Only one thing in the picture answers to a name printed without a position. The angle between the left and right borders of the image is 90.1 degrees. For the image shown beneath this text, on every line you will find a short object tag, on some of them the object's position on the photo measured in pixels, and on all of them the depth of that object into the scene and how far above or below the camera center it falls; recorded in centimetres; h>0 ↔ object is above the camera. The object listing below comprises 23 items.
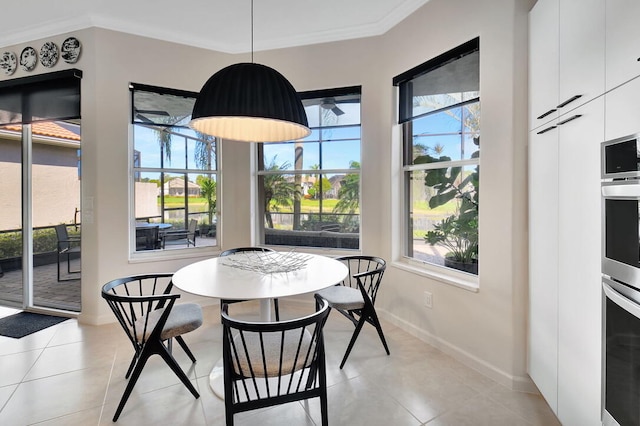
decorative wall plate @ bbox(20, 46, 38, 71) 334 +162
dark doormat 303 -112
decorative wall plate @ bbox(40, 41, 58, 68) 328 +163
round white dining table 182 -44
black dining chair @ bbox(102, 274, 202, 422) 189 -74
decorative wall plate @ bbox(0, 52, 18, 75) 341 +161
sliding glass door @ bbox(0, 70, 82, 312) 353 +17
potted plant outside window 253 -4
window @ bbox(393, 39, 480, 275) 251 +46
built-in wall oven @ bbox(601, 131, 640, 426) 112 -26
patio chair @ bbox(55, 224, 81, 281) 369 -37
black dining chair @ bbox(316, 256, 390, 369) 246 -71
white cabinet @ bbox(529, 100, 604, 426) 137 -26
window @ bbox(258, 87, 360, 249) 358 +37
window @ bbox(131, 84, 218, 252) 349 +43
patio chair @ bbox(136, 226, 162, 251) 352 -29
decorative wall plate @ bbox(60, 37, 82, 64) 320 +164
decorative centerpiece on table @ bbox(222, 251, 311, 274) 236 -41
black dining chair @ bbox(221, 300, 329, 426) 149 -75
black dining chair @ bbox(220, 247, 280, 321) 322 -41
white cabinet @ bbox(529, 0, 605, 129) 134 +76
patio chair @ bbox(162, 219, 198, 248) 367 -28
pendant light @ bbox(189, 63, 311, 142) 183 +68
